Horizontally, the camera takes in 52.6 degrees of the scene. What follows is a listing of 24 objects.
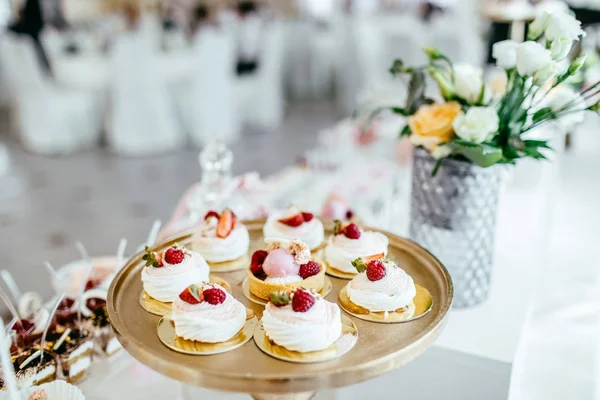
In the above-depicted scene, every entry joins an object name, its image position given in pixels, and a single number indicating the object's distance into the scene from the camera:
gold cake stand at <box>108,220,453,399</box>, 0.88
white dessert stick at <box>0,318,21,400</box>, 0.92
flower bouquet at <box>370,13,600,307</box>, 1.24
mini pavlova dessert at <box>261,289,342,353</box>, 0.96
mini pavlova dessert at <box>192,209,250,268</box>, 1.29
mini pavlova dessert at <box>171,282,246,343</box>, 0.99
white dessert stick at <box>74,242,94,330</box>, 1.27
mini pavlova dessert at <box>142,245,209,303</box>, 1.13
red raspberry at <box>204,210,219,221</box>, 1.39
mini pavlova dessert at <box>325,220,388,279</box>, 1.24
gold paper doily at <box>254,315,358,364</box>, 0.95
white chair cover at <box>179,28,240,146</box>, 5.54
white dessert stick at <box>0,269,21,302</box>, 1.32
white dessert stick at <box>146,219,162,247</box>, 1.40
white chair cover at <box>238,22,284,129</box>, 6.35
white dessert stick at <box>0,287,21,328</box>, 1.08
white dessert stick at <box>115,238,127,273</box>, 1.36
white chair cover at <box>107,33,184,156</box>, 5.32
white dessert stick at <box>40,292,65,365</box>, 1.11
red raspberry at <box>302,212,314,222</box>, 1.37
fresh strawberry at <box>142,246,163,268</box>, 1.14
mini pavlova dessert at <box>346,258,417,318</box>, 1.09
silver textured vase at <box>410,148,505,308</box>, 1.35
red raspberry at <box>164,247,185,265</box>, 1.15
